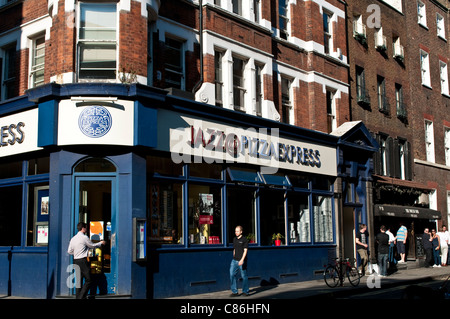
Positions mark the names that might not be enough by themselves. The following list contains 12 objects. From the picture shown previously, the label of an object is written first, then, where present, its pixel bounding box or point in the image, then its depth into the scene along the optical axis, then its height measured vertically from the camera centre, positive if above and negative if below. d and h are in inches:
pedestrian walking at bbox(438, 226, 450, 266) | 1062.4 -22.7
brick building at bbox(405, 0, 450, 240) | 1179.9 +296.2
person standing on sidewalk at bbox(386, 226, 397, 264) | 928.3 -26.6
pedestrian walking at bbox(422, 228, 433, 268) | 1021.8 -25.3
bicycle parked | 676.7 -50.4
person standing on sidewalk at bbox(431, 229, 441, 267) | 1035.3 -29.4
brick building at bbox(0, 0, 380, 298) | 546.0 +100.5
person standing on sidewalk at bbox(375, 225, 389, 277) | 819.4 -25.4
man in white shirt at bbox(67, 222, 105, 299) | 510.2 -15.2
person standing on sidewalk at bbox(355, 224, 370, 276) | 783.2 -15.4
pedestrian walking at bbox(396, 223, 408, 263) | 971.3 -11.0
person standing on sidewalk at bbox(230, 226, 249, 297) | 587.5 -27.8
